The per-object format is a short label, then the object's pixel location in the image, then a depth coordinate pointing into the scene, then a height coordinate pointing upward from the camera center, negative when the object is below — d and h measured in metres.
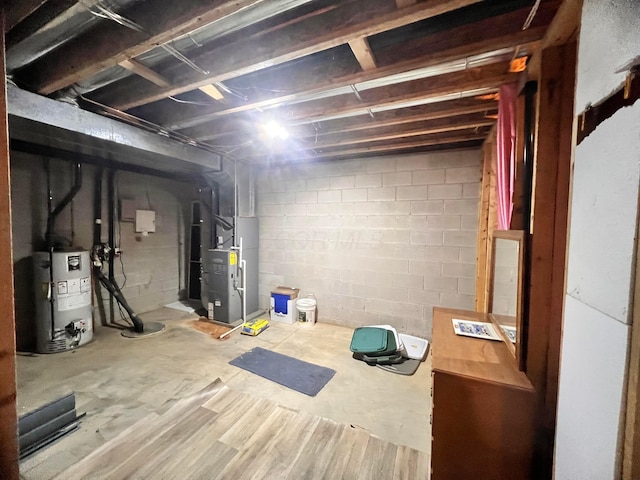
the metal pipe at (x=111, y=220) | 3.89 +0.08
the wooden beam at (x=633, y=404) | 0.55 -0.37
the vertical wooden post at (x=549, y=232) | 1.14 +0.01
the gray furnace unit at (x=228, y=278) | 3.85 -0.79
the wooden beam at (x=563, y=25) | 1.00 +0.90
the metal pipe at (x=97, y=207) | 3.76 +0.27
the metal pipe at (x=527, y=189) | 1.24 +0.24
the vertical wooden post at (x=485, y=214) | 2.58 +0.19
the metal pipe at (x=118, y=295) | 3.57 -1.02
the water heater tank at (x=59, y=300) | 2.93 -0.91
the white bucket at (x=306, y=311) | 3.89 -1.27
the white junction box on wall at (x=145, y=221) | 4.29 +0.08
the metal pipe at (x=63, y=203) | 3.21 +0.28
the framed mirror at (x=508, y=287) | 1.28 -0.37
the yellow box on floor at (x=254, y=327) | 3.56 -1.44
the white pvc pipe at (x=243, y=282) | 3.92 -0.85
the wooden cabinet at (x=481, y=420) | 1.16 -0.90
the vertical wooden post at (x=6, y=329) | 0.98 -0.42
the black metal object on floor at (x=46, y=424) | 1.66 -1.40
